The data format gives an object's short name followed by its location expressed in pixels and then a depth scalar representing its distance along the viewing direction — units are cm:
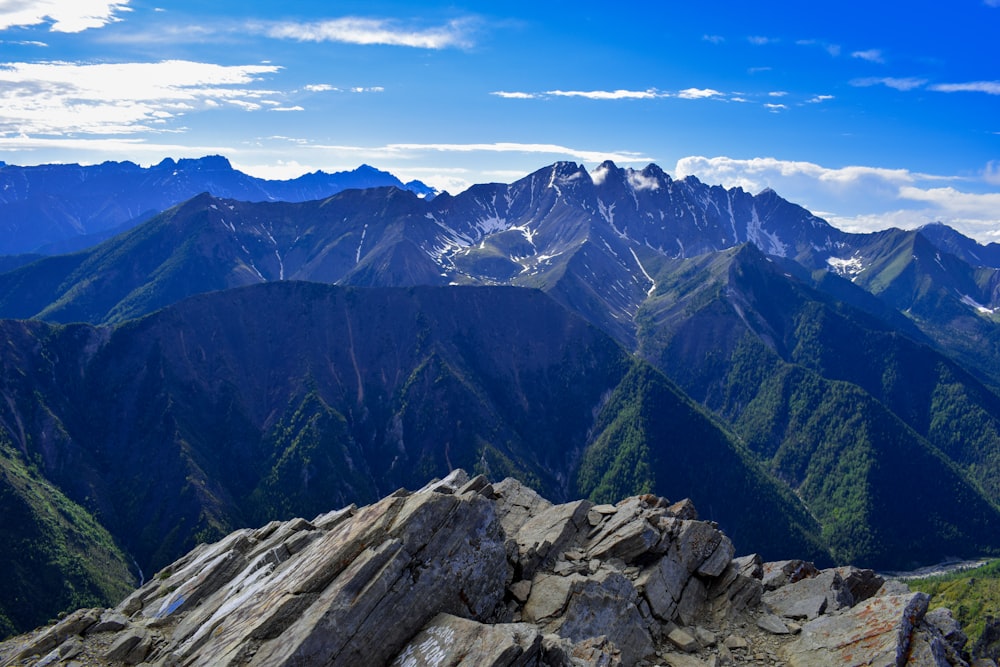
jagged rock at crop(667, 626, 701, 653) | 4622
